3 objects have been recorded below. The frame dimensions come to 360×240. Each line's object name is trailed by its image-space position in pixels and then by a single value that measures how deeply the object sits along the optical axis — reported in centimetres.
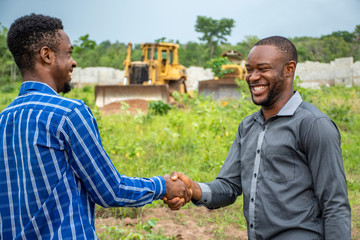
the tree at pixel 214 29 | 4013
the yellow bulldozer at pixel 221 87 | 1484
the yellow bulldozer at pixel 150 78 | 1265
